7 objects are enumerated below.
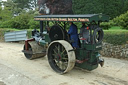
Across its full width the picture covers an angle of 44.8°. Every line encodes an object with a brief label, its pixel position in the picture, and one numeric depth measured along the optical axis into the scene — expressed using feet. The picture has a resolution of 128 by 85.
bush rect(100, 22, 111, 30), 36.50
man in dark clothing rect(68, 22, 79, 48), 17.78
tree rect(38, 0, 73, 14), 50.49
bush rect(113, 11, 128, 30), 33.01
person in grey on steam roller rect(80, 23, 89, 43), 16.97
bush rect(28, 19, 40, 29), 53.42
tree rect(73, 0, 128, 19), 64.28
